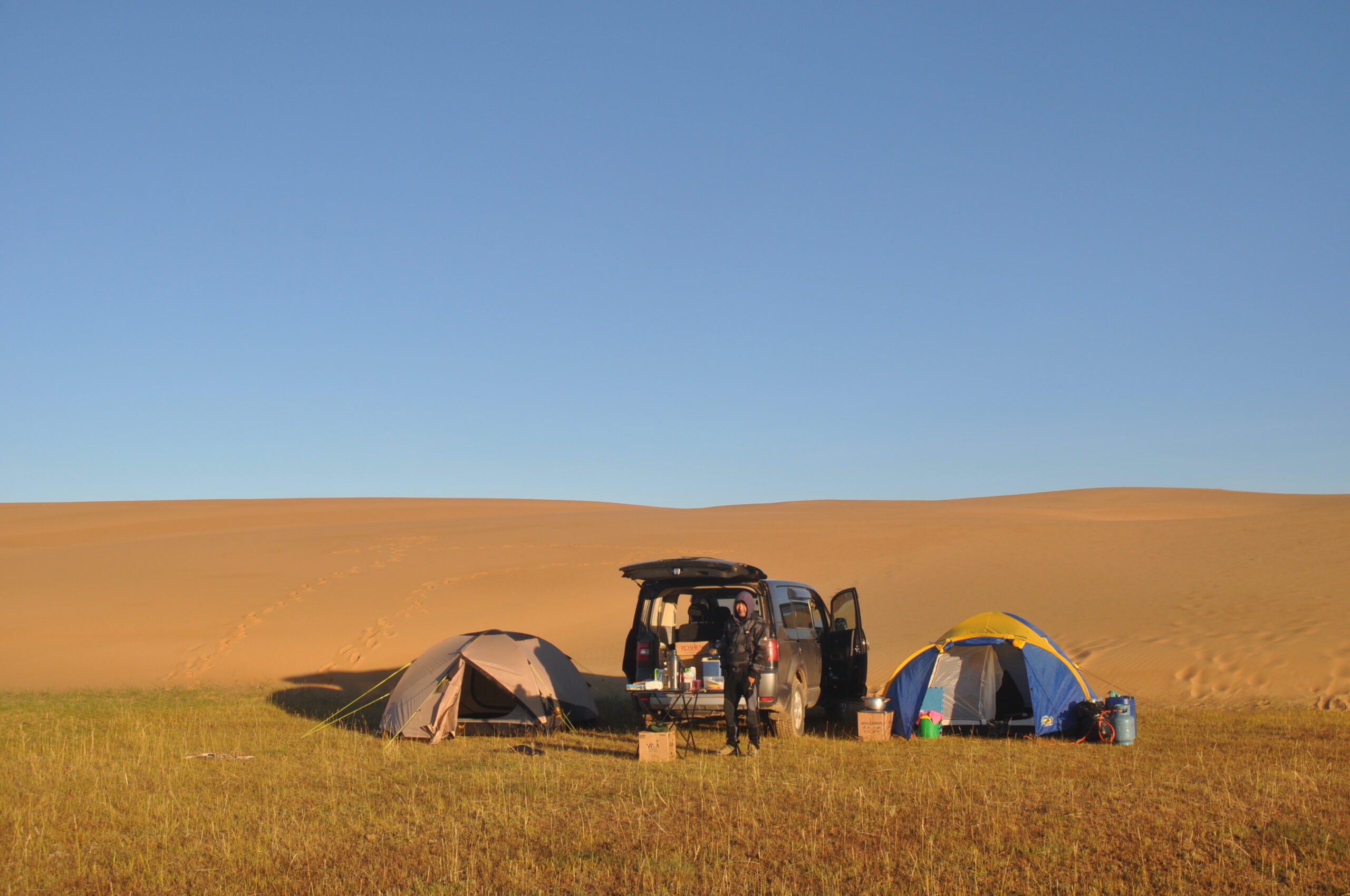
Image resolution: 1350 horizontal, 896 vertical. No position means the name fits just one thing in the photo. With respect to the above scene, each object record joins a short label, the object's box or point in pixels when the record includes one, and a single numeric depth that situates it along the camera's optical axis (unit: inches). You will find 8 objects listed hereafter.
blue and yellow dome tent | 477.7
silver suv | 465.4
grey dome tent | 490.3
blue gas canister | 440.1
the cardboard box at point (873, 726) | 471.8
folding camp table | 457.1
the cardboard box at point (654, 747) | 413.7
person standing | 432.1
